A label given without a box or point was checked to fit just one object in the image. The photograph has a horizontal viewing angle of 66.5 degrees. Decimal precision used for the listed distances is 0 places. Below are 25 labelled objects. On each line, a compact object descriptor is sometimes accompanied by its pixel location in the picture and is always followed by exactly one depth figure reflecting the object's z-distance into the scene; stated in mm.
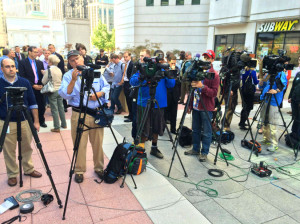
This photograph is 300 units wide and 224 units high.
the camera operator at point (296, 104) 5080
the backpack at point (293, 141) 5161
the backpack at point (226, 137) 5469
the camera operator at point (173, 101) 5755
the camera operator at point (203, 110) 4188
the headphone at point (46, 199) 3039
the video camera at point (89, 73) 2820
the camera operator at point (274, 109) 4945
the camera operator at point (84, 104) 3321
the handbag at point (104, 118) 3342
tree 49156
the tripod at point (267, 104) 4520
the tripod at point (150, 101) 3529
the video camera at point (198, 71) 3736
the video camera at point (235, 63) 4281
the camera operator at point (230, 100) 4926
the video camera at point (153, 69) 3467
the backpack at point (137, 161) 3789
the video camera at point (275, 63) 4340
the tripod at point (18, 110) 2711
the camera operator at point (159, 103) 4145
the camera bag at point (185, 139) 5246
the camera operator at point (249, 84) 6004
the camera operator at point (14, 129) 3246
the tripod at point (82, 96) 2840
